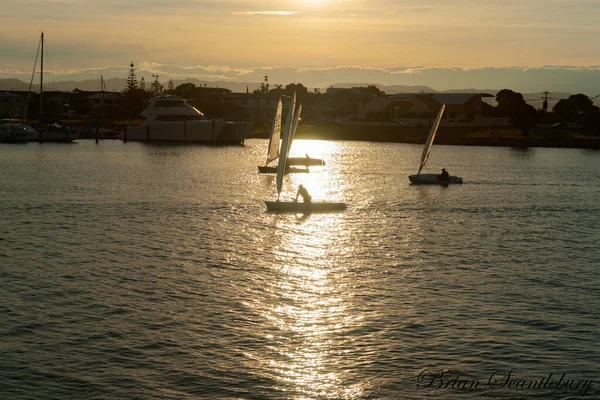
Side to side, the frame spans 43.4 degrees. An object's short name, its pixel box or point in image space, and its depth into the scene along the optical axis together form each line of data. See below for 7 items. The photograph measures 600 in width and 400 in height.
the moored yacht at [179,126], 184.38
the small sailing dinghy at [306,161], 117.88
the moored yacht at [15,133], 169.88
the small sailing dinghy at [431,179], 88.25
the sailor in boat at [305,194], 62.00
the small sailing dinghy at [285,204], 61.66
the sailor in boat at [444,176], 87.52
